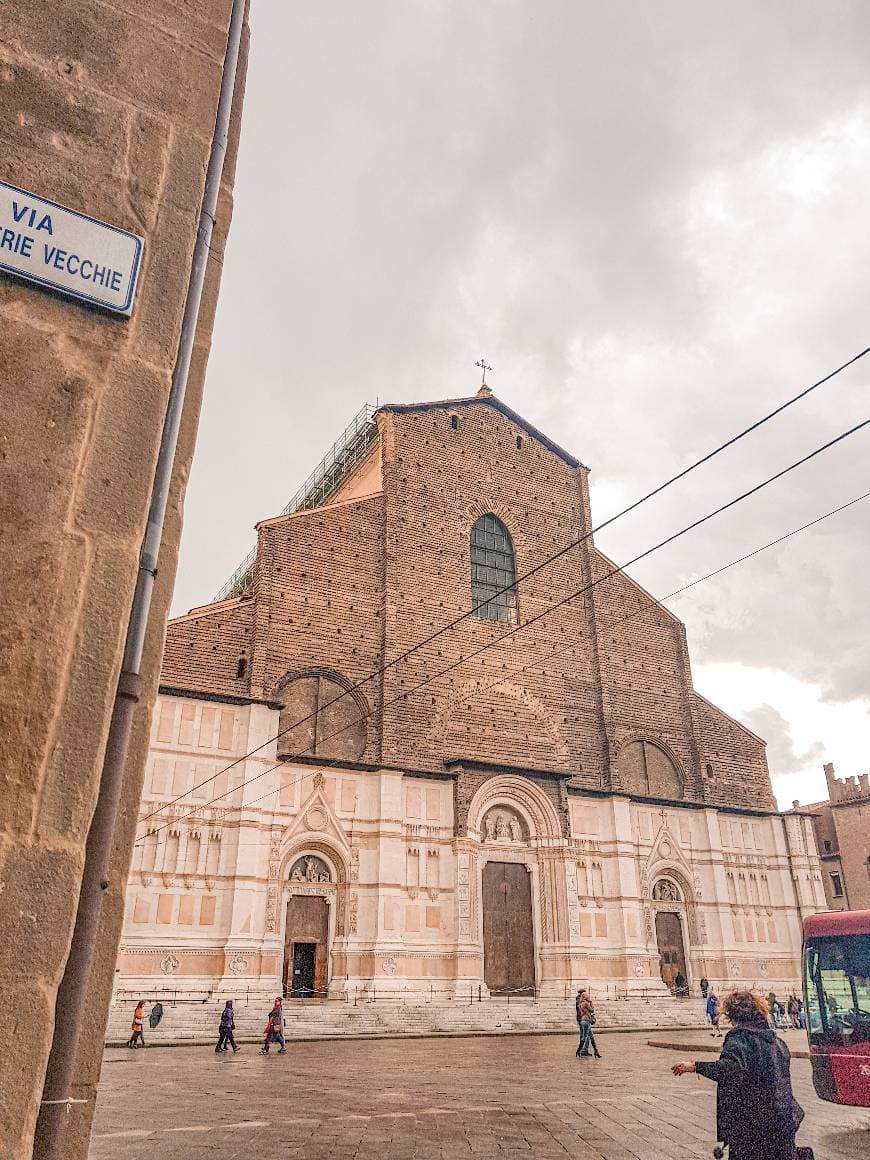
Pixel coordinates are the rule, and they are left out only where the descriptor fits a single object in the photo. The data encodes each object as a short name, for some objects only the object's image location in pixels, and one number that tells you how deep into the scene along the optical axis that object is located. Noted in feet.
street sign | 6.65
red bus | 26.25
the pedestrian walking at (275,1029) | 44.70
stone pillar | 5.42
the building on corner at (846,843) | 111.55
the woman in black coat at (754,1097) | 12.57
